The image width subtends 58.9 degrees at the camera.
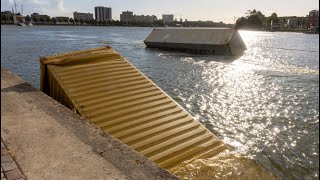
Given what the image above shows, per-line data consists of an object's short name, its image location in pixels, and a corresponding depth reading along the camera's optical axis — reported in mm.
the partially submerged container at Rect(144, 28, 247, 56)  33781
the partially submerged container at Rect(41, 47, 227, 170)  6812
